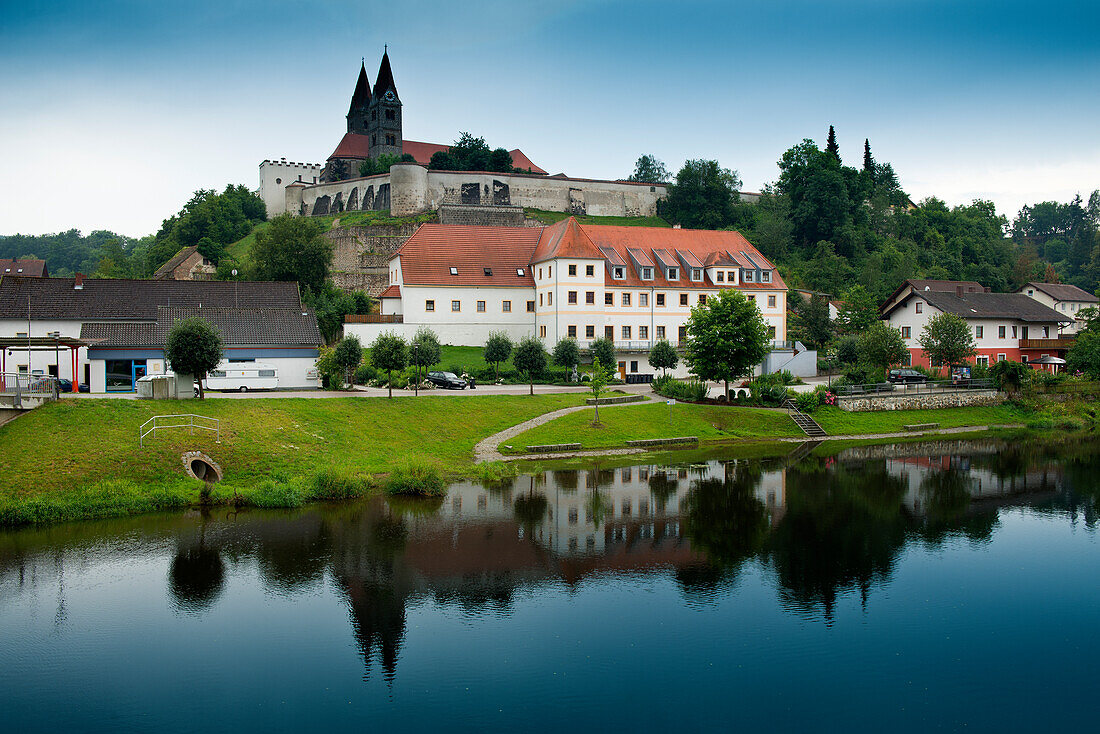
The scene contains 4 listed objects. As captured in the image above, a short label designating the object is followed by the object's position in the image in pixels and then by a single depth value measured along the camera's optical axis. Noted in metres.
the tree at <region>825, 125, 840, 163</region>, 102.12
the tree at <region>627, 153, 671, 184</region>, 125.69
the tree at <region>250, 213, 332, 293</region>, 60.16
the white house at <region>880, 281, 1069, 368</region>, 55.22
